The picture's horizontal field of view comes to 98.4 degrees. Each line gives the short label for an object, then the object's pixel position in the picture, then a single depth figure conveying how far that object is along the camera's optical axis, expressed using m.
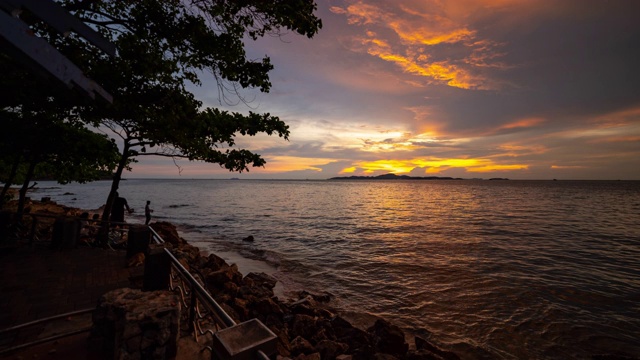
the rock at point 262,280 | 12.53
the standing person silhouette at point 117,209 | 14.20
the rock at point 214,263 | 12.76
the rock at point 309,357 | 6.58
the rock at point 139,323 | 3.61
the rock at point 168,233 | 16.98
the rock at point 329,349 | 7.29
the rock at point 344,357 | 6.93
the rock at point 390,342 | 7.73
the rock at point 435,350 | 7.73
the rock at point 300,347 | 7.17
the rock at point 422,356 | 7.27
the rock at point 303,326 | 8.38
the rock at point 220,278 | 10.09
